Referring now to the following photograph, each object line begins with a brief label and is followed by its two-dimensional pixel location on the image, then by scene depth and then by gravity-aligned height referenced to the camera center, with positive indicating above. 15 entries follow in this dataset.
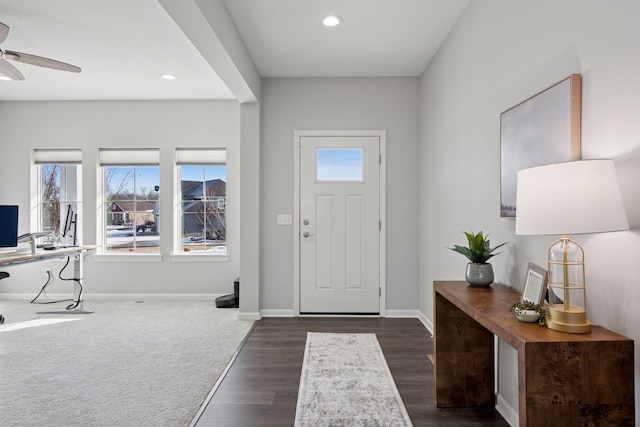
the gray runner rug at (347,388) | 2.02 -1.12
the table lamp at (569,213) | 1.13 +0.00
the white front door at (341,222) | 4.06 -0.09
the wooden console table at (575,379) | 1.15 -0.52
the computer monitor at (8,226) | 3.49 -0.12
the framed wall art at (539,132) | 1.51 +0.38
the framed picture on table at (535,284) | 1.52 -0.30
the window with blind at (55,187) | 4.93 +0.35
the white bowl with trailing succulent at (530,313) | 1.35 -0.37
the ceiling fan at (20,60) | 2.72 +1.16
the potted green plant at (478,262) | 2.04 -0.27
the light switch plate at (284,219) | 4.06 -0.06
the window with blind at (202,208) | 4.94 +0.07
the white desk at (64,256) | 3.46 -0.45
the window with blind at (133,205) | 4.95 +0.11
